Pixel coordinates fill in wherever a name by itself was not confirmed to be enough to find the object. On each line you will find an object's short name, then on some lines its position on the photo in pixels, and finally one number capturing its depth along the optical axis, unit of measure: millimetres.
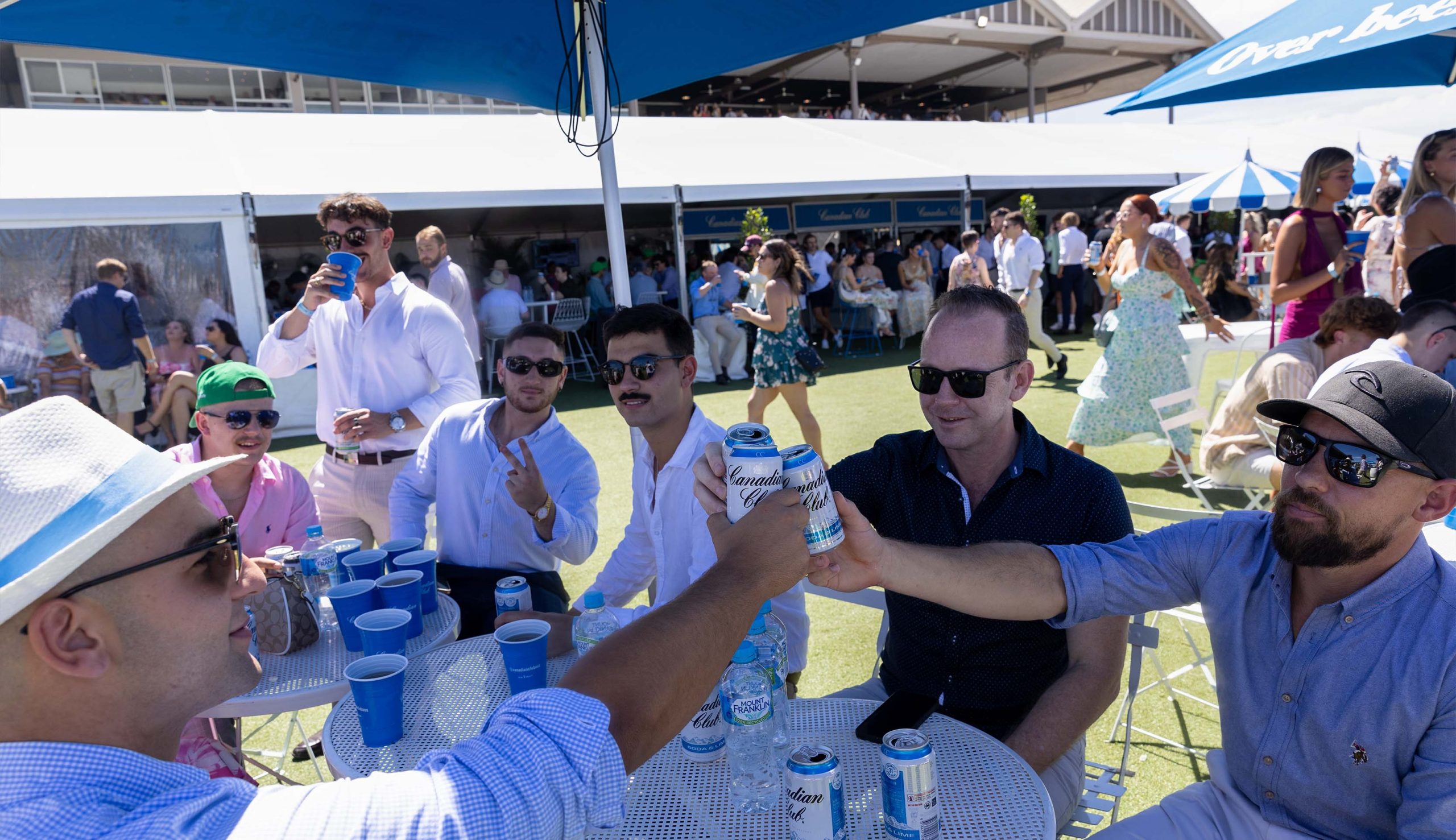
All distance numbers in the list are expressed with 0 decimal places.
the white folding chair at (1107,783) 2117
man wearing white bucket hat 911
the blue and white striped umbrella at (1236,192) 13625
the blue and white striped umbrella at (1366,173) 17312
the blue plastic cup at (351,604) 2383
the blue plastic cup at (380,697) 1868
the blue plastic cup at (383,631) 2199
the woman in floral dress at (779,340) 7055
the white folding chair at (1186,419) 4816
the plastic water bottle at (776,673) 1844
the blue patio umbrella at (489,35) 3199
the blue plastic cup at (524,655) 2025
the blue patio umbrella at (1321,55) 3508
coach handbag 2375
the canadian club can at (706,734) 1804
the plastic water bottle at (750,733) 1670
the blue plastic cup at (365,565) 2623
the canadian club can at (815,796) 1435
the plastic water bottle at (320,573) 2639
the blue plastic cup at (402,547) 2822
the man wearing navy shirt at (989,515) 2059
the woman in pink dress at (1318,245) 4898
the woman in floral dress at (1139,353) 5914
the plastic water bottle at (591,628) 2162
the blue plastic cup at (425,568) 2693
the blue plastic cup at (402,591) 2434
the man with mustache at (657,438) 2811
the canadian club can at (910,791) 1429
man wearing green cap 3117
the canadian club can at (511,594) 2520
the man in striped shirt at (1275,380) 3979
